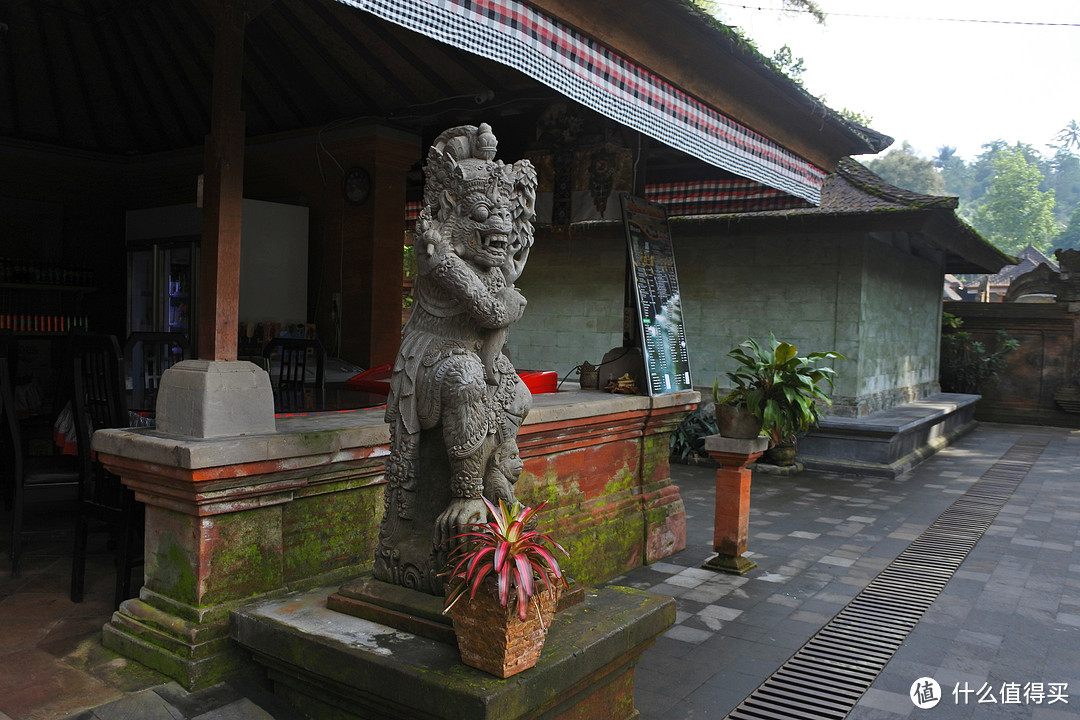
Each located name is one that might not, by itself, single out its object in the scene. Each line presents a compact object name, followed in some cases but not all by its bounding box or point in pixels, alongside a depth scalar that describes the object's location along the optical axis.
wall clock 7.03
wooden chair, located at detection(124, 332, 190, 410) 4.26
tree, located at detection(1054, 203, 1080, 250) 46.99
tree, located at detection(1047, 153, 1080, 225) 72.06
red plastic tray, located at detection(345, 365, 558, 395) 5.25
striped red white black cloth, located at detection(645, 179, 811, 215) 6.78
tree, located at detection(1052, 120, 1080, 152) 74.62
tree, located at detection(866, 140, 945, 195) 50.78
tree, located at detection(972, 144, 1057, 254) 49.28
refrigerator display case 7.22
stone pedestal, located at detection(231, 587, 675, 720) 2.19
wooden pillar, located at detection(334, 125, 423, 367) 7.02
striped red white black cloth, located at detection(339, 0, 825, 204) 2.93
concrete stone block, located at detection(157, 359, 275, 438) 2.92
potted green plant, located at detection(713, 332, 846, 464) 5.29
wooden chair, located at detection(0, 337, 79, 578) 3.79
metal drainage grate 3.33
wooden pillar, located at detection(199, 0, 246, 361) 3.20
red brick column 5.04
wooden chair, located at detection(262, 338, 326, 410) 5.24
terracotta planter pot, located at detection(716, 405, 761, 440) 5.02
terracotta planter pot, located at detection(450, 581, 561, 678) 2.15
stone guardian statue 2.61
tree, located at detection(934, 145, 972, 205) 75.31
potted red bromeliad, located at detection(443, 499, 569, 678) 2.14
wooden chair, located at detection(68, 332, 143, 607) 3.32
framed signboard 5.41
